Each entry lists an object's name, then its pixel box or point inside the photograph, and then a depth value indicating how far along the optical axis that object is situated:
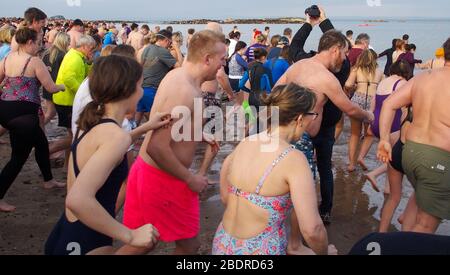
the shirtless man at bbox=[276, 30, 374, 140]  4.05
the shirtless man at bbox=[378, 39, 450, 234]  3.44
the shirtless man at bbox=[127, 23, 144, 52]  12.01
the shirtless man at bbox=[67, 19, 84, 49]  7.60
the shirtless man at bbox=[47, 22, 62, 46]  11.98
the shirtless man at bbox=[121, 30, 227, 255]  3.02
